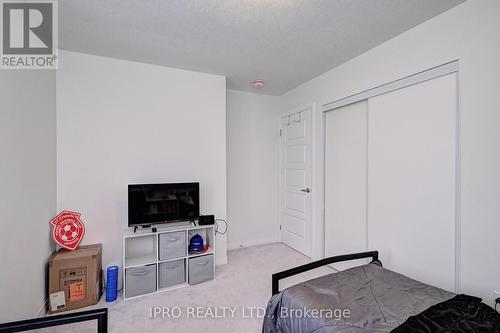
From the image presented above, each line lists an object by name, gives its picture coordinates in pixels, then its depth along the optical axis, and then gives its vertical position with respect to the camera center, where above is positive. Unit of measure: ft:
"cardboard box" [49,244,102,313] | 6.96 -3.63
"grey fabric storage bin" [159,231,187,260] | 8.34 -2.99
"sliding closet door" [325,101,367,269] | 8.81 -0.59
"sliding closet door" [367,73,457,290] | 6.15 -0.41
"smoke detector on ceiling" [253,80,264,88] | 11.27 +4.17
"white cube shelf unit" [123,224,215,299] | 7.90 -3.61
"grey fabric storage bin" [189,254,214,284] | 8.71 -4.05
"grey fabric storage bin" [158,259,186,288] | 8.36 -4.04
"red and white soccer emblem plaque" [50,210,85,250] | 7.41 -2.16
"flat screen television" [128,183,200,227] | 8.39 -1.47
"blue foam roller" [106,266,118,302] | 7.56 -4.01
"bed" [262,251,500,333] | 3.70 -2.60
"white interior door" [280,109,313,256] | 11.35 -0.84
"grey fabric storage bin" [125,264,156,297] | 7.77 -4.01
